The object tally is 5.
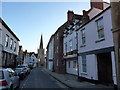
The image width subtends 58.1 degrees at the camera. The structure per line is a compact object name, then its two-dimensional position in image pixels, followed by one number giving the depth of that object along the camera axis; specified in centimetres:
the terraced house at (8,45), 1647
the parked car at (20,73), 1430
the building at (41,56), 7883
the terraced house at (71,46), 1673
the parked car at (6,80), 573
